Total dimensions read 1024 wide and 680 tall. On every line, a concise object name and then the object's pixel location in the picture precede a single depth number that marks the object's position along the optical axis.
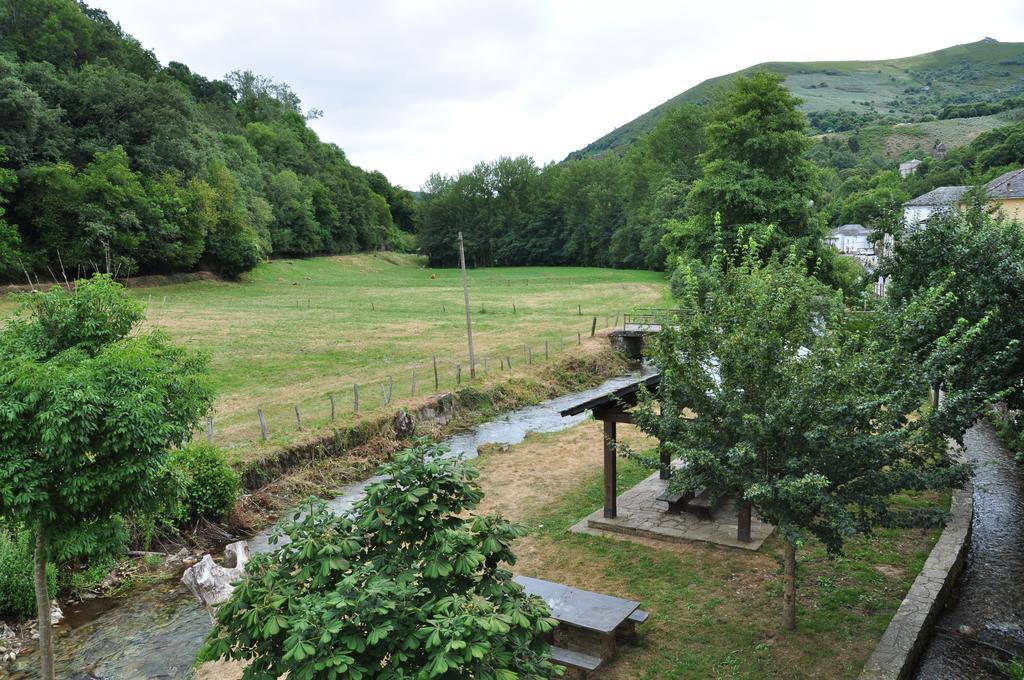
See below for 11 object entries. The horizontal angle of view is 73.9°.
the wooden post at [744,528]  12.09
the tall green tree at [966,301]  8.55
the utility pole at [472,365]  25.83
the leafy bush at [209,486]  14.45
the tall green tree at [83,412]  6.72
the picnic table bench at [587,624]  8.41
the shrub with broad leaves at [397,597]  4.50
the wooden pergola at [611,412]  11.86
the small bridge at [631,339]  35.22
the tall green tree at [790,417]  7.86
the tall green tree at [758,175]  28.52
